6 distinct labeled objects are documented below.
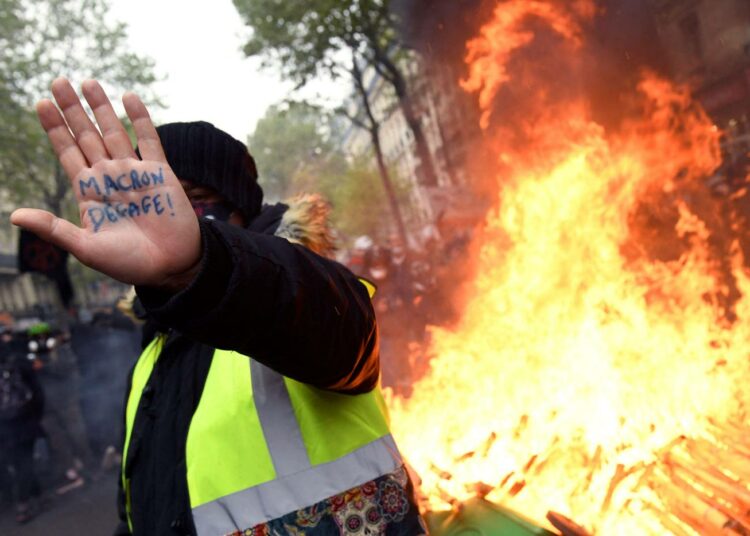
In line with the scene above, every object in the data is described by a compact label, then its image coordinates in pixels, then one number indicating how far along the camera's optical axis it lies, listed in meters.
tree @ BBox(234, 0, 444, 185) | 8.12
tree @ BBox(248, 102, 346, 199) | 9.84
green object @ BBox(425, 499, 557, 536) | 1.78
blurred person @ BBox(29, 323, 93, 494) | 7.01
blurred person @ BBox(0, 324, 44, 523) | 5.99
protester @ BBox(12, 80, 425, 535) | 1.11
